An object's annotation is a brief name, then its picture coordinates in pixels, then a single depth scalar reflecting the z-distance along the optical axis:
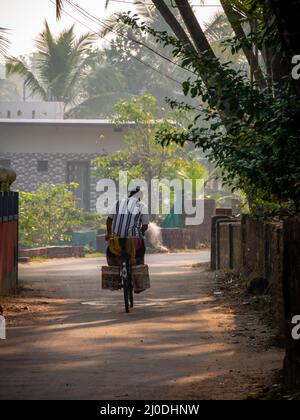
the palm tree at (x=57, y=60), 49.66
